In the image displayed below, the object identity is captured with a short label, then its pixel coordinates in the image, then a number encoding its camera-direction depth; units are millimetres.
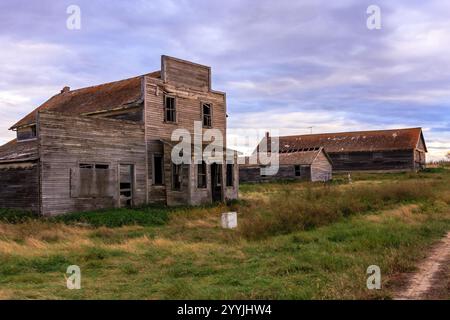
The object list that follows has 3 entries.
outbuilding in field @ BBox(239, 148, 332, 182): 42812
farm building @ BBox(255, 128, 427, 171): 48656
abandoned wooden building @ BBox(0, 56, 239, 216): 16828
